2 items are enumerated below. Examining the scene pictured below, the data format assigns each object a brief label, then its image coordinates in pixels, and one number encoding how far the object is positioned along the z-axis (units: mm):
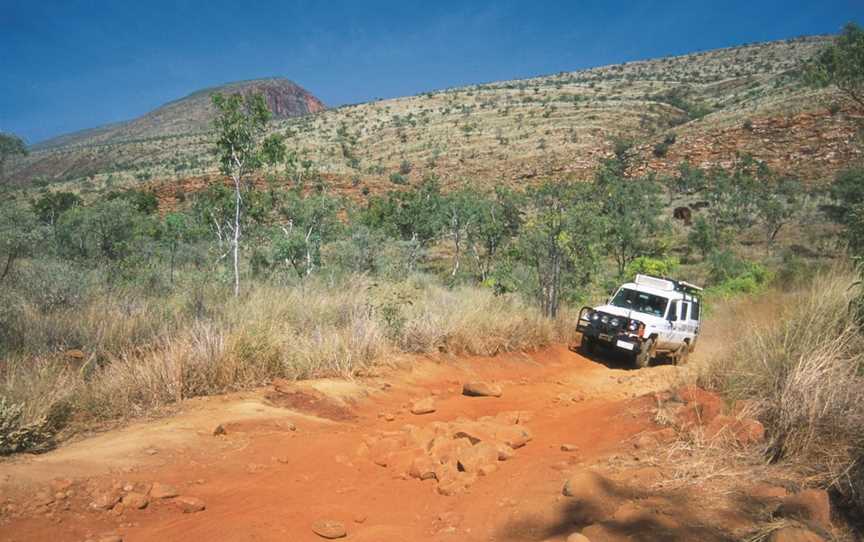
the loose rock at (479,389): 7285
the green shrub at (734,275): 20328
